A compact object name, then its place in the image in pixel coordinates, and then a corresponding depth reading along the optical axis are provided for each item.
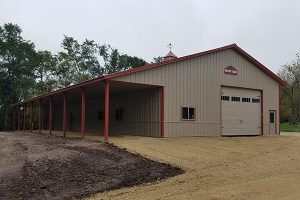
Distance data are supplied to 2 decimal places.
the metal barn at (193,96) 11.90
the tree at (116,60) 40.76
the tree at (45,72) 32.31
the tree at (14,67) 29.86
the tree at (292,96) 28.03
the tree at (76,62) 34.84
